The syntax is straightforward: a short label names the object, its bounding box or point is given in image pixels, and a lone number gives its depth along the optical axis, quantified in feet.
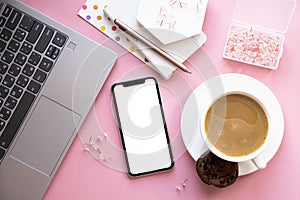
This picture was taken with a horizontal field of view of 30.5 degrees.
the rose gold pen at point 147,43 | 3.27
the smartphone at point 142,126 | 3.31
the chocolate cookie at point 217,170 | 3.12
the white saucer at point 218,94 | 3.23
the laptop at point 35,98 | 3.23
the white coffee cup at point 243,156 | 3.07
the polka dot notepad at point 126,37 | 3.30
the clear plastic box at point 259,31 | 3.35
